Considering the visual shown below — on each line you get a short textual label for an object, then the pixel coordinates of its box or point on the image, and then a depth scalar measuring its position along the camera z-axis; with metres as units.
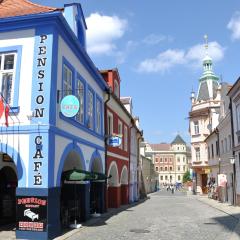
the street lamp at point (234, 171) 20.36
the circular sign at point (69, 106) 9.84
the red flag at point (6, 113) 9.71
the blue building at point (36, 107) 9.40
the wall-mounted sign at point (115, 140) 16.87
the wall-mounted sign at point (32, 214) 9.24
